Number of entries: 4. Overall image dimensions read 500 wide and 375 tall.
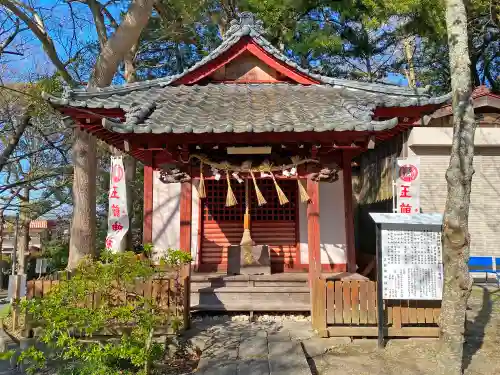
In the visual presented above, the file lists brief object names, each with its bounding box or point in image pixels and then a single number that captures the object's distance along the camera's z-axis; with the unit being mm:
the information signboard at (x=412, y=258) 6309
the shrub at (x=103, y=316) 4969
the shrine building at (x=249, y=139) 7473
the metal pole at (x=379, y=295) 6316
